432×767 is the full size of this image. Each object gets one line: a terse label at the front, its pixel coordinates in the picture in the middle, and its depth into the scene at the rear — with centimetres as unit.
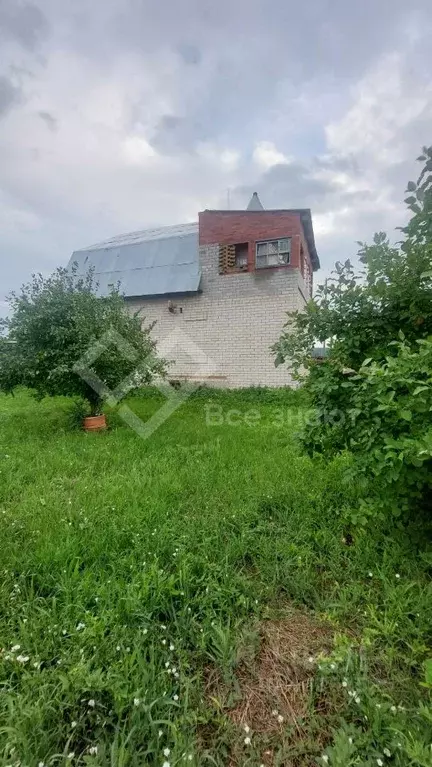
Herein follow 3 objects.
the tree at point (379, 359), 140
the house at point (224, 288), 794
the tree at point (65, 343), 464
